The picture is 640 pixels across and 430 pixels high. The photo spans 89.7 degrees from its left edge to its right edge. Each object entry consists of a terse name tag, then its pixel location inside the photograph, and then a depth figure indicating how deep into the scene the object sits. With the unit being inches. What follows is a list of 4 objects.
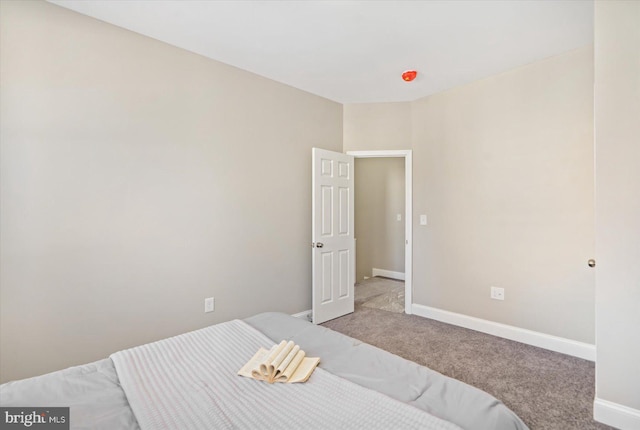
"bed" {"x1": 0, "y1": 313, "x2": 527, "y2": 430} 39.9
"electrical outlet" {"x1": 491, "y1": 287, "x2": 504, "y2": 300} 124.4
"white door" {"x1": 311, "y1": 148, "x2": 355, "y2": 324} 138.9
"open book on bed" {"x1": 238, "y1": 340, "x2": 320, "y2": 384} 48.9
